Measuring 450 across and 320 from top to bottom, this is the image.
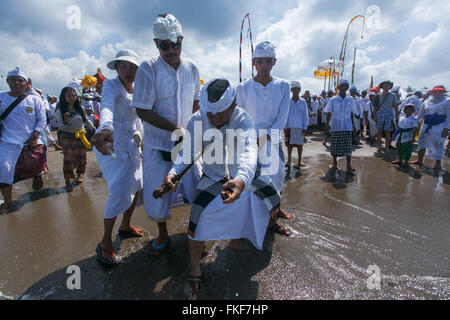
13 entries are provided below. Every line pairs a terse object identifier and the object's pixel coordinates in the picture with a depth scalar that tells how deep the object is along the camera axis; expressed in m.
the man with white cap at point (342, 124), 5.26
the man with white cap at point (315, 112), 12.22
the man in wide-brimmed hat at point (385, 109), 7.07
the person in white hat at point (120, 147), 2.26
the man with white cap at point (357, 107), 8.19
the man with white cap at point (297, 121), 5.70
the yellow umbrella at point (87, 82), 8.71
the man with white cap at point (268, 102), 2.80
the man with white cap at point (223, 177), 1.86
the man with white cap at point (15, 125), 3.71
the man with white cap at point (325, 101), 8.71
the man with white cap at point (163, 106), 2.10
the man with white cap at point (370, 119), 8.86
